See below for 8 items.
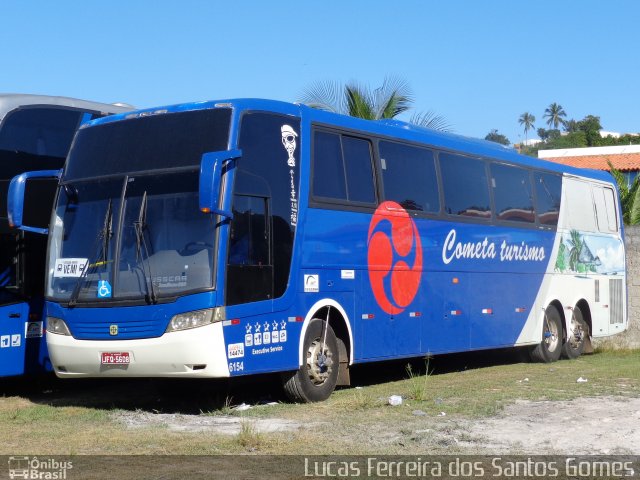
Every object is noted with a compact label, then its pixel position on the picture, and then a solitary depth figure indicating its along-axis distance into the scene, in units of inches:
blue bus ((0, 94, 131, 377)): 535.5
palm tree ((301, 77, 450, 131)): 1051.9
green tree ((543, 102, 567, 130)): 5979.3
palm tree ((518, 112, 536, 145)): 6203.3
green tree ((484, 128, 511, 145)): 4230.3
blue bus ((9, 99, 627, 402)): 450.6
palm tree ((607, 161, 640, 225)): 1067.3
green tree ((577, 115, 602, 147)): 3799.2
